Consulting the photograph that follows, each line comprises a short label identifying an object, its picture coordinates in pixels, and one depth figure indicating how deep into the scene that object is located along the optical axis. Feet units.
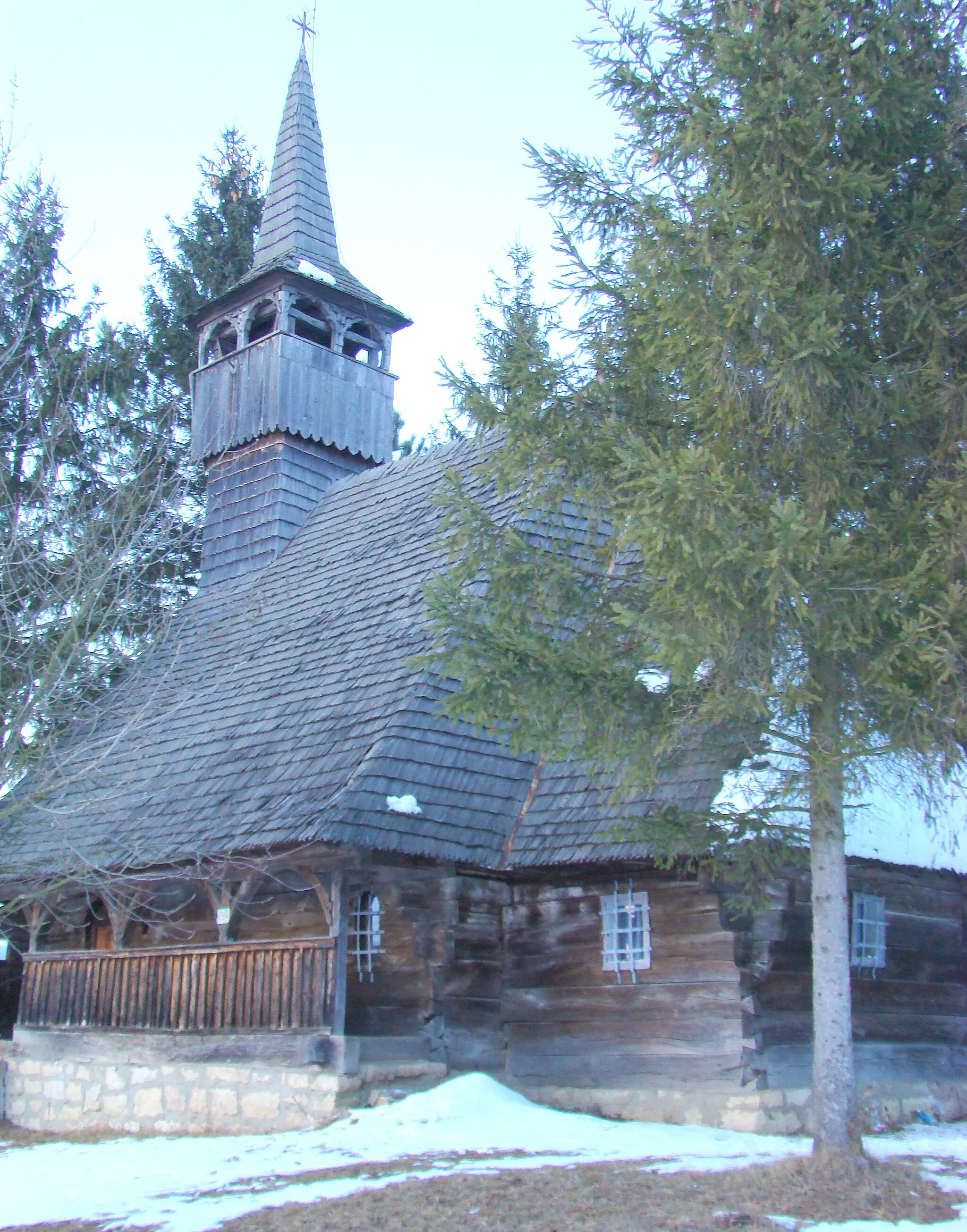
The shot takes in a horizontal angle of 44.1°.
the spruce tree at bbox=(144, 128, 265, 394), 78.23
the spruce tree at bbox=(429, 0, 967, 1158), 19.42
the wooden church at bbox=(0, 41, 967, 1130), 28.78
